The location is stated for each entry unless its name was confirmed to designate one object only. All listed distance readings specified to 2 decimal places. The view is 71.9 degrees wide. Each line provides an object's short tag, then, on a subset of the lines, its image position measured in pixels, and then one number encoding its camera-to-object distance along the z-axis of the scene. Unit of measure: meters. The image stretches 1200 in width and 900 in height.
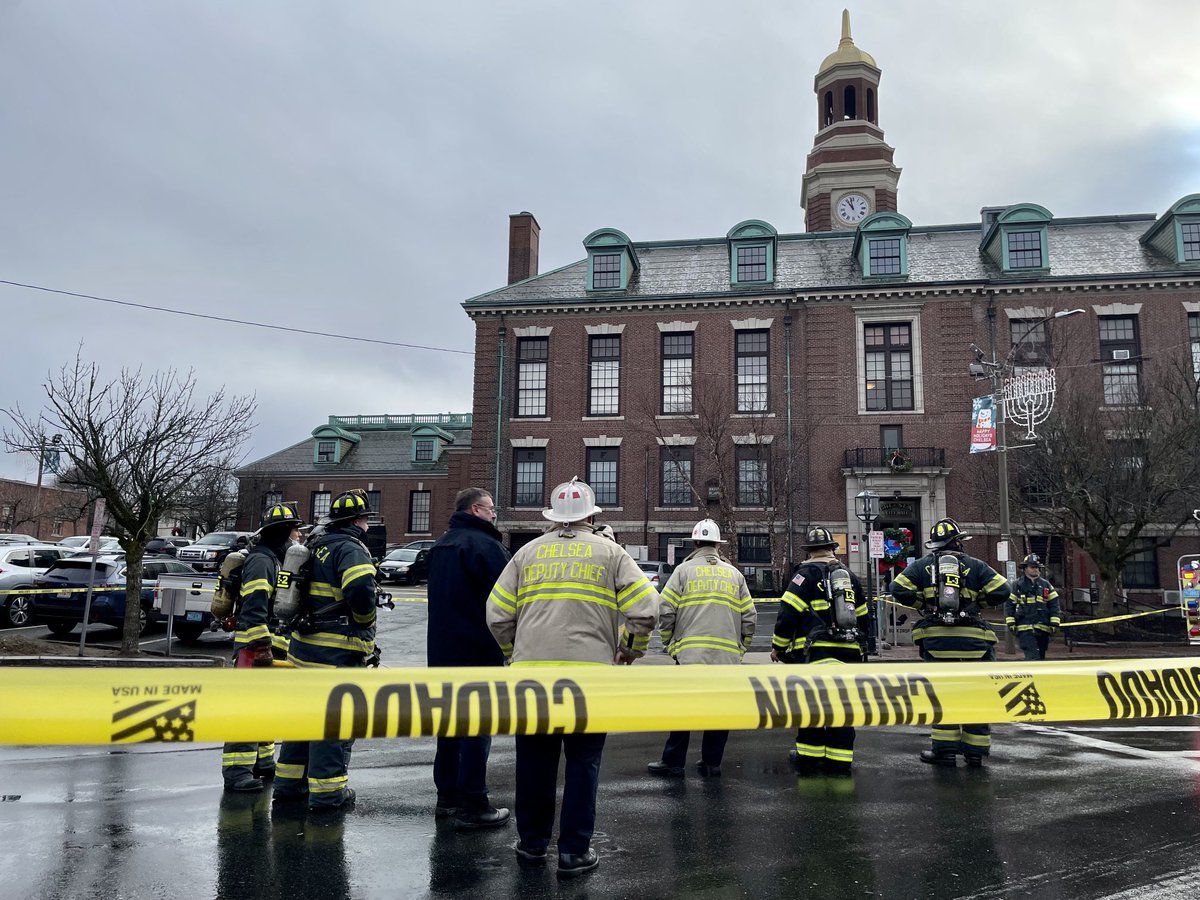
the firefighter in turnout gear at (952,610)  7.08
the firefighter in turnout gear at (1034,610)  12.59
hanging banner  18.80
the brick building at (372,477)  46.16
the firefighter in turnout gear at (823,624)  6.90
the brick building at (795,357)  30.45
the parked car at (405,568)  30.36
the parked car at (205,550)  29.75
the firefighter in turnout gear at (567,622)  4.42
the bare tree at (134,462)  14.18
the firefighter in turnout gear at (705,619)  6.89
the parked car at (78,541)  32.63
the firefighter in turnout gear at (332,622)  5.71
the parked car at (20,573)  16.61
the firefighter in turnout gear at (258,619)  6.09
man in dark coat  5.47
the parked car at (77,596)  15.59
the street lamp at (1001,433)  18.59
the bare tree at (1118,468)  19.91
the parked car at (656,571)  24.75
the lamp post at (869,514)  18.14
